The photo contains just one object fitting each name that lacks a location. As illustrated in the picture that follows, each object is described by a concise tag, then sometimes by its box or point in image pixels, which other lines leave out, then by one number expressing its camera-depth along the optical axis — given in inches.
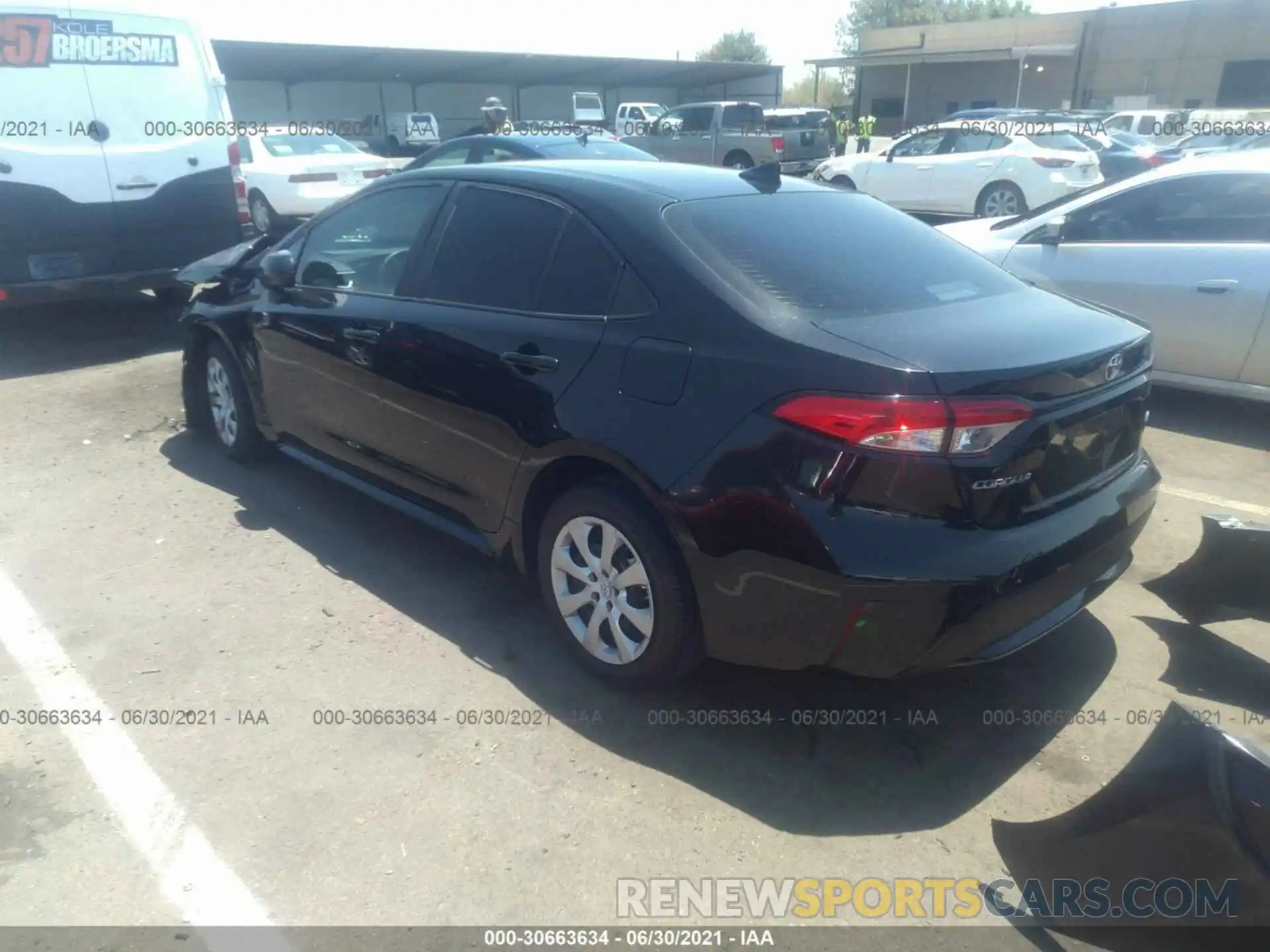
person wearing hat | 553.0
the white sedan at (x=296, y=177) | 567.5
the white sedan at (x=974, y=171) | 580.1
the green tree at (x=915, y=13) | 3046.3
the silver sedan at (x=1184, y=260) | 225.9
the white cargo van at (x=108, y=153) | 284.0
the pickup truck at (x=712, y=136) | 912.9
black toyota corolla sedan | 107.9
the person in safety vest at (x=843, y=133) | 1093.3
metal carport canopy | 1352.1
